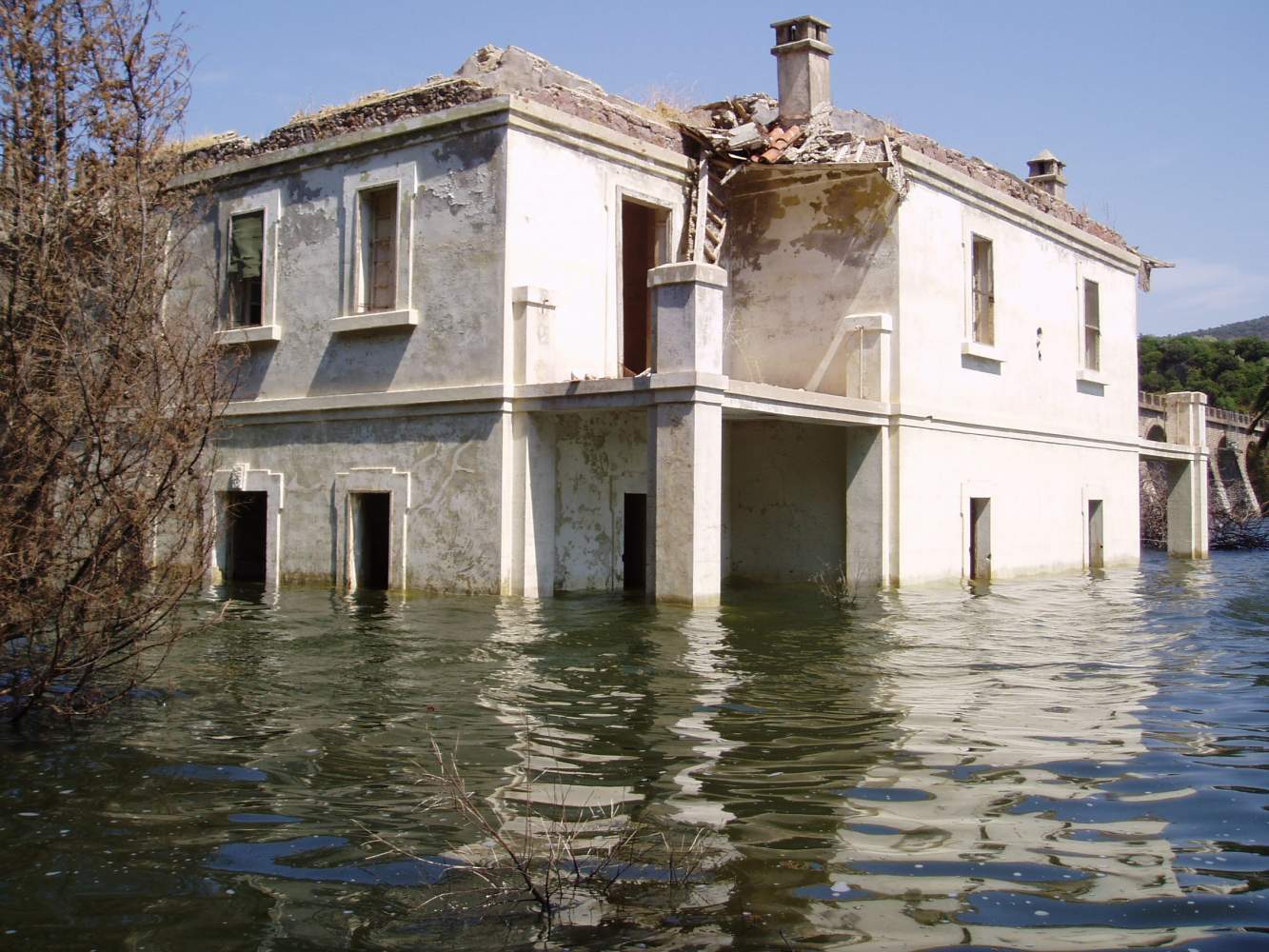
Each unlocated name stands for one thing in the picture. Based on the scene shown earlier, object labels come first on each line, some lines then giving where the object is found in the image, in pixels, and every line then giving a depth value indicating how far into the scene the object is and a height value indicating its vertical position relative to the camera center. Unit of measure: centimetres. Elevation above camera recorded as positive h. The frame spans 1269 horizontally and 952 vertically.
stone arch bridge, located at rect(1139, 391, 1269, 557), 2720 +118
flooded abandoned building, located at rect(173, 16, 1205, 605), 1495 +237
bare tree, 673 +79
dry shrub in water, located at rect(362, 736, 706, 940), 432 -129
